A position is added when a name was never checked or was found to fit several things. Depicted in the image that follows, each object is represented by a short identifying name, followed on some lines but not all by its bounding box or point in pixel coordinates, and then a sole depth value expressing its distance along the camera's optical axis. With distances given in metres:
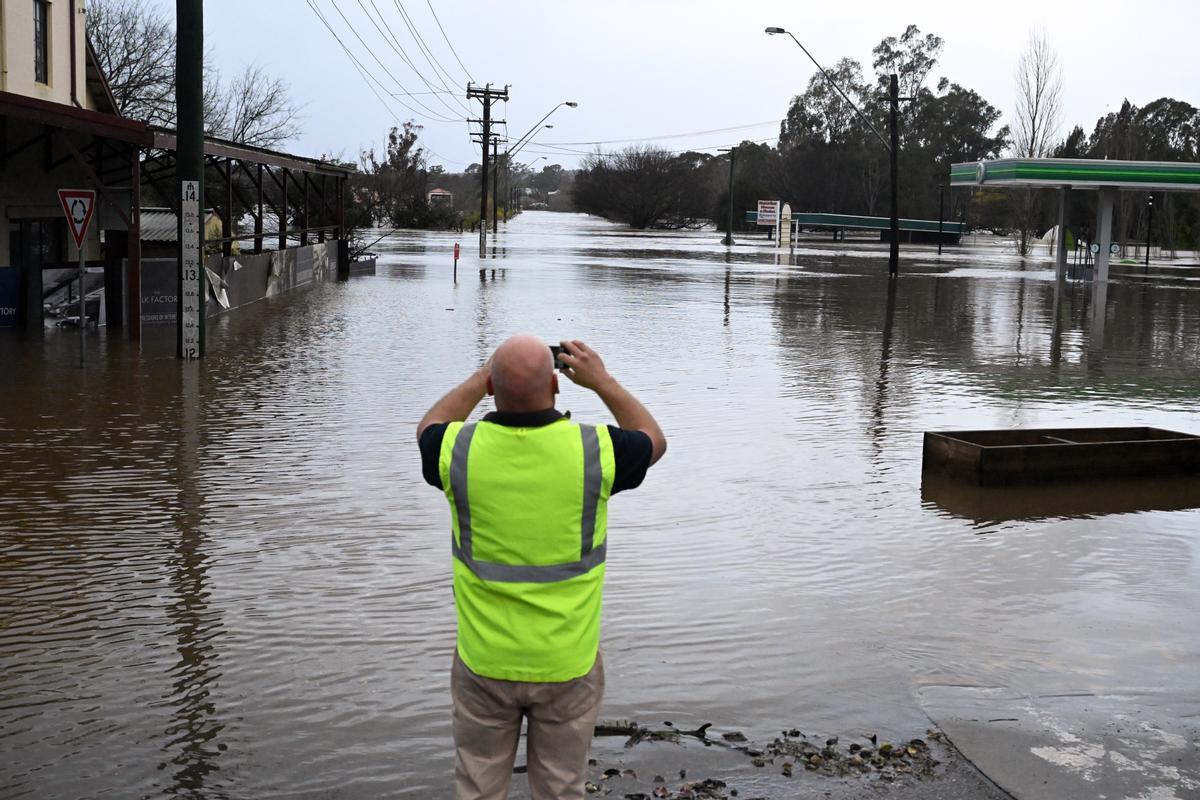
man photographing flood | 3.75
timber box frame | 10.73
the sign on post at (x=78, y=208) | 16.69
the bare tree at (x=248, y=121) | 58.41
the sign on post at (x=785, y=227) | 72.62
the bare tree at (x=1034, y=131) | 72.81
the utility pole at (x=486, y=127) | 50.16
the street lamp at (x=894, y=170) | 41.03
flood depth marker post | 17.39
